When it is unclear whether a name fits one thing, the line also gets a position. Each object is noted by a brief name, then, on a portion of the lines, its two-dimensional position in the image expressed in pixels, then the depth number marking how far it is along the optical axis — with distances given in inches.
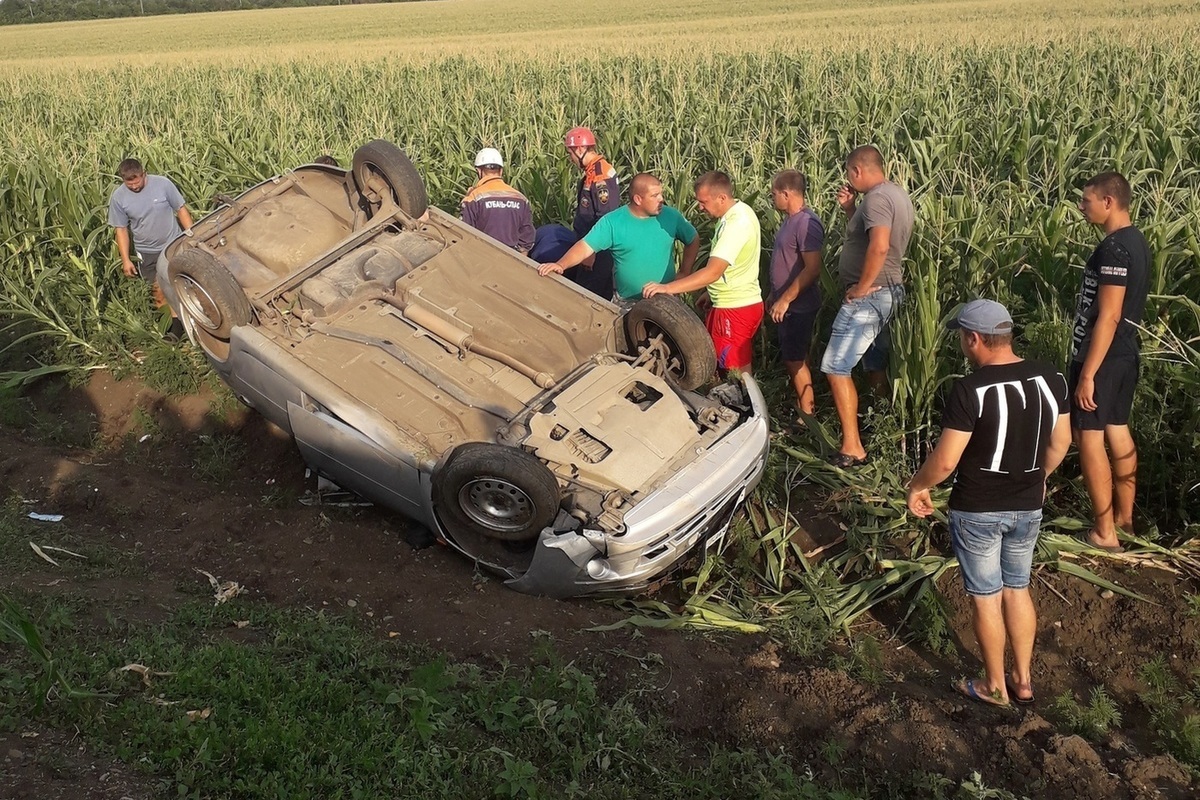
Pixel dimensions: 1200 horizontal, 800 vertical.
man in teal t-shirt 247.3
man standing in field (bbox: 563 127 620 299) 289.4
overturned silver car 186.5
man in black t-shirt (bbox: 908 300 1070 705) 148.7
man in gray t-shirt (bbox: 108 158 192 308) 315.6
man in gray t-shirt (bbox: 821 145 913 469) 218.2
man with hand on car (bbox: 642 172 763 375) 235.3
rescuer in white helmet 289.1
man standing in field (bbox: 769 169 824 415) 234.4
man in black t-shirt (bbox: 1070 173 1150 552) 182.9
